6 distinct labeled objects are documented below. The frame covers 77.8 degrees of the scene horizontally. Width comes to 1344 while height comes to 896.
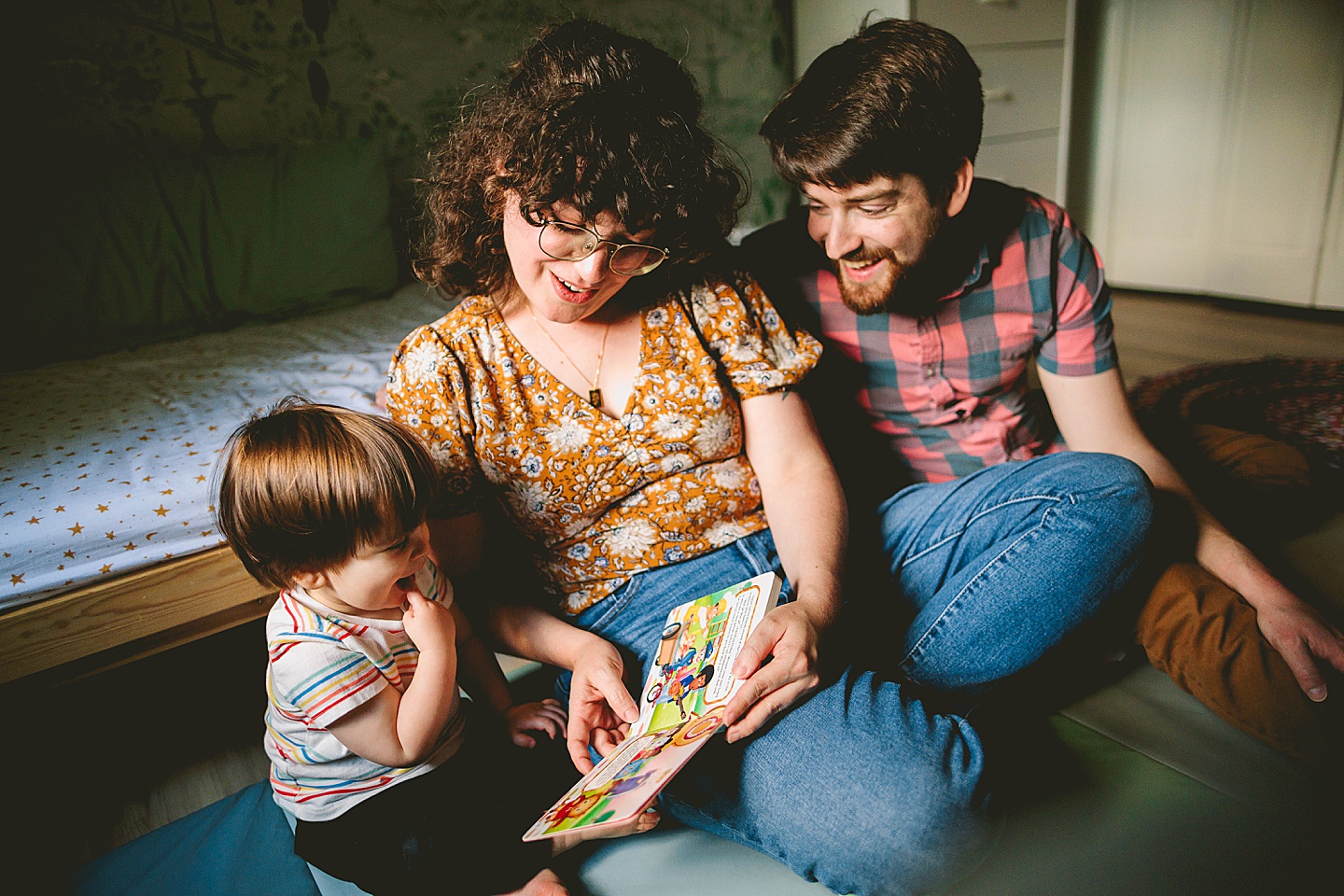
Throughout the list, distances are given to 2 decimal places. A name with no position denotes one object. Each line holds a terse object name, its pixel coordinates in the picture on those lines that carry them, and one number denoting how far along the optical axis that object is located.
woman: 0.76
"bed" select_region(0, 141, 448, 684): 1.06
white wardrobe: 2.72
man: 0.97
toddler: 0.79
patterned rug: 1.37
